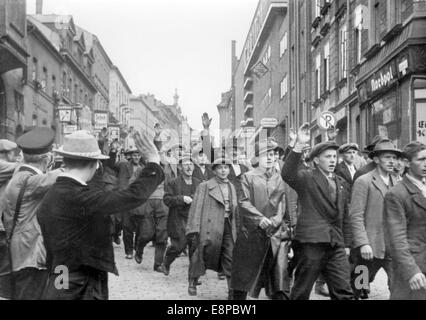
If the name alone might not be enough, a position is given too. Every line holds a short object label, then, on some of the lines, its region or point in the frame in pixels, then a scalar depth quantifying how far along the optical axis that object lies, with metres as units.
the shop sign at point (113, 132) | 14.18
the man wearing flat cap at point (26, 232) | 5.35
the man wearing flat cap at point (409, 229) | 5.03
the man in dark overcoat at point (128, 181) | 11.28
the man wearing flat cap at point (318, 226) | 6.10
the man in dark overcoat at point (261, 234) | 6.95
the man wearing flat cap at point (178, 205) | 9.81
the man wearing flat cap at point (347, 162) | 9.29
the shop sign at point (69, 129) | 15.51
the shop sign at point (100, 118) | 16.09
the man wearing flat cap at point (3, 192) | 5.54
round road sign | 16.56
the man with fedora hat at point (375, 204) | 6.75
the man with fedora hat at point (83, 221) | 4.22
